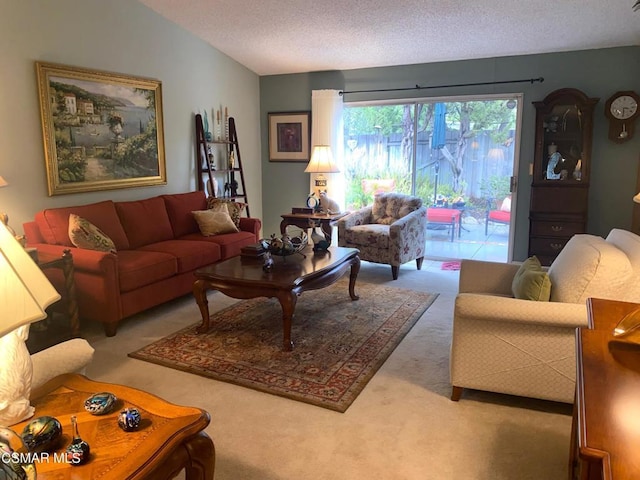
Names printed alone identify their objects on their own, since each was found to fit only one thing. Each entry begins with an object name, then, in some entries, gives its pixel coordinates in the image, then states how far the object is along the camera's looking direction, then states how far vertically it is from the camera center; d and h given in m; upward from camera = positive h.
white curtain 6.33 +0.45
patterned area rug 2.95 -1.25
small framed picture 6.63 +0.35
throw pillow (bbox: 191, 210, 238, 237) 5.02 -0.60
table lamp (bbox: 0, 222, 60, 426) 1.08 -0.33
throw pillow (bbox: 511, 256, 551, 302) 2.61 -0.65
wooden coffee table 3.32 -0.79
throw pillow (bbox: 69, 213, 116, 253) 3.79 -0.55
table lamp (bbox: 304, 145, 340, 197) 5.80 +0.00
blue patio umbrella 5.96 +0.38
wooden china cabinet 5.07 -0.12
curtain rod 5.36 +0.87
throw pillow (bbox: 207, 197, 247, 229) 5.36 -0.46
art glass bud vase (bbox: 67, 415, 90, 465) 1.33 -0.77
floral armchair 5.07 -0.70
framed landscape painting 4.15 +0.30
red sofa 3.66 -0.74
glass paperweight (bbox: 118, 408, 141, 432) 1.48 -0.75
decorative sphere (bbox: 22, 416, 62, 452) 1.35 -0.73
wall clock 4.93 +0.47
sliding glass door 5.75 +0.04
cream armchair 2.43 -0.83
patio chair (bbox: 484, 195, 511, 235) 5.77 -0.60
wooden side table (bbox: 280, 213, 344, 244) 5.61 -0.65
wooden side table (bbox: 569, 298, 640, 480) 1.01 -0.57
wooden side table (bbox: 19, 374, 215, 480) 1.33 -0.79
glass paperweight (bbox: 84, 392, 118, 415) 1.55 -0.75
